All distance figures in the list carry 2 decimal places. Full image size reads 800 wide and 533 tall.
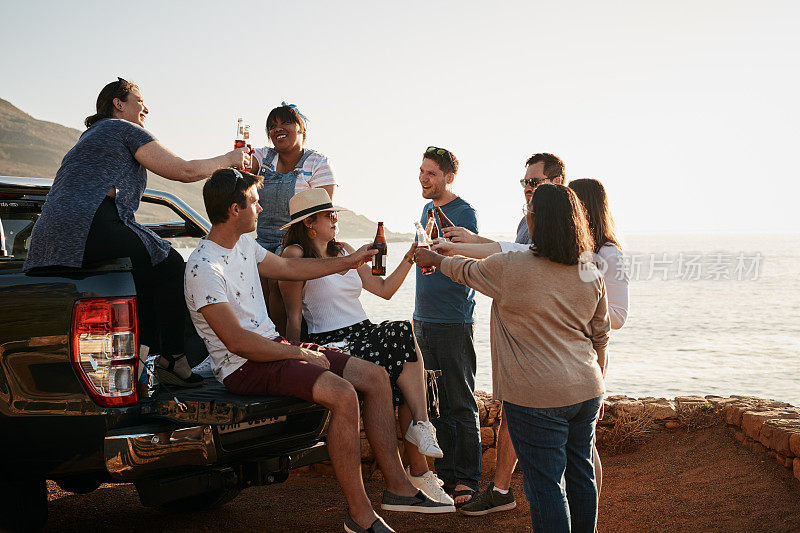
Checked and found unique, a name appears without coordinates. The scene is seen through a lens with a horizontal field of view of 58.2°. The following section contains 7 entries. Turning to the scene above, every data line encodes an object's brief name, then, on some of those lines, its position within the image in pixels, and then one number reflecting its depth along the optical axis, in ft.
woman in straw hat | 12.73
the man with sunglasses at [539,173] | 14.88
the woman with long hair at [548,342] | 9.34
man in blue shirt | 15.53
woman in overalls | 14.88
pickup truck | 8.96
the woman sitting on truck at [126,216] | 10.44
